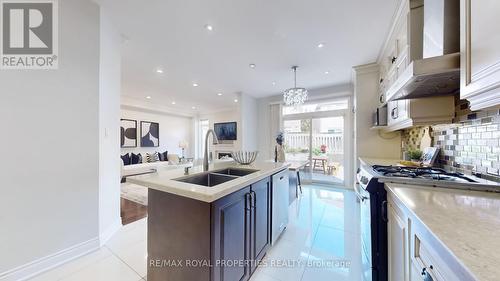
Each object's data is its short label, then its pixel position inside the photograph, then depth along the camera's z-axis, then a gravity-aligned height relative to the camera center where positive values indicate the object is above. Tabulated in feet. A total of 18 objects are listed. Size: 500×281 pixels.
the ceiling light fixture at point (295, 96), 10.85 +2.76
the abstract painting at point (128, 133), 19.20 +0.79
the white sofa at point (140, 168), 16.38 -2.74
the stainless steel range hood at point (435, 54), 3.37 +1.56
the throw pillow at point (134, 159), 19.19 -2.06
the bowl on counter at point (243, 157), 7.30 -0.70
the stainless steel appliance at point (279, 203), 6.33 -2.44
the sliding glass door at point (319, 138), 15.20 +0.19
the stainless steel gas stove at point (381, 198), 3.84 -1.43
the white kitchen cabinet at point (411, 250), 1.99 -1.61
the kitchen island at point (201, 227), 3.59 -1.98
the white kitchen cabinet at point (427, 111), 4.99 +0.88
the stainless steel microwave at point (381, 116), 8.75 +1.20
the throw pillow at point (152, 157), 20.74 -2.06
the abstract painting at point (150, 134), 21.24 +0.74
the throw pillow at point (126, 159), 18.43 -1.99
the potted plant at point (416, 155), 6.86 -0.59
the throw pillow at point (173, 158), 20.45 -2.19
